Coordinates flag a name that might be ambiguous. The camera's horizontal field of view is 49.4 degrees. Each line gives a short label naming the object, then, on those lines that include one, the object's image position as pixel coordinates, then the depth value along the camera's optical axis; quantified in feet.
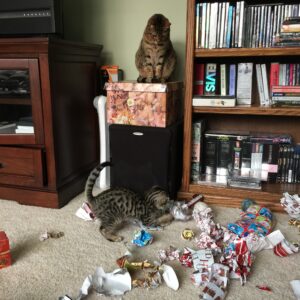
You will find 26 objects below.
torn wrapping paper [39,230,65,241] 3.98
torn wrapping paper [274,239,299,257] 3.64
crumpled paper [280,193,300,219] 4.52
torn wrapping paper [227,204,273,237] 4.00
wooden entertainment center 4.53
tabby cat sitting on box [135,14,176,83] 4.85
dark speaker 4.67
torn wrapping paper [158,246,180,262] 3.57
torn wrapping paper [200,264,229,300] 2.95
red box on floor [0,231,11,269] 3.37
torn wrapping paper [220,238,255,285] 3.25
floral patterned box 4.64
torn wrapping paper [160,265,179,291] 3.12
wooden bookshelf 4.53
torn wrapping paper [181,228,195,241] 4.01
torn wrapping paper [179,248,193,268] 3.44
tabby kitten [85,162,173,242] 4.17
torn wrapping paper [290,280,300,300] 3.01
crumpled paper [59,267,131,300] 3.02
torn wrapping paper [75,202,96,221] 4.52
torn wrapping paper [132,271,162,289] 3.13
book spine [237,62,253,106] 5.14
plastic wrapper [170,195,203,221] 4.50
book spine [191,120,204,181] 5.11
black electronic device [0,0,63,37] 4.98
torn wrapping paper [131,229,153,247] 3.84
